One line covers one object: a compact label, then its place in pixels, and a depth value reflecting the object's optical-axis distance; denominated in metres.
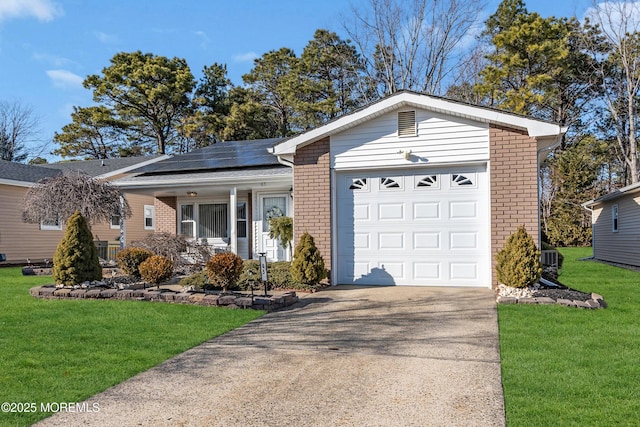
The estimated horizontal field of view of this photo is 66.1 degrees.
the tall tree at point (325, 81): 30.47
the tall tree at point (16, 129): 41.91
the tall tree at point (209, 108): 33.97
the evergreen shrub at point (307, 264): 9.95
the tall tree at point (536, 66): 29.59
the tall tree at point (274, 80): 34.25
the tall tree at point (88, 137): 36.28
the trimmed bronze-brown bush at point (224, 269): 9.05
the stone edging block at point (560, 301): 7.64
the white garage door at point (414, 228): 9.98
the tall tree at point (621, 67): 27.05
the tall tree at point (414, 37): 23.45
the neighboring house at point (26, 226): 18.75
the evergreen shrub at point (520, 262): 8.41
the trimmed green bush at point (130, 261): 11.41
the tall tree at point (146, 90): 35.09
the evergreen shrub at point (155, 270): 9.61
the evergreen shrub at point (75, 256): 9.40
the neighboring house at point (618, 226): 17.36
